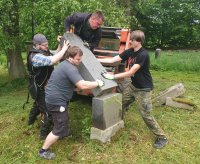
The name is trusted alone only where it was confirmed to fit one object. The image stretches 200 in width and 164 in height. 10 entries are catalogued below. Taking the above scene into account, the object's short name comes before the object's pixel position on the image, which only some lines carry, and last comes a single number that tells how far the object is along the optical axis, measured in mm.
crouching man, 2598
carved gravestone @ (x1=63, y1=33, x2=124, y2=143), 2886
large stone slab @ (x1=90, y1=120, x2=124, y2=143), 2942
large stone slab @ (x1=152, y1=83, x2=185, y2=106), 4207
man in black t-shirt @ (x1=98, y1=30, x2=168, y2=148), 2856
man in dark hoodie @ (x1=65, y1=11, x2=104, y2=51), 3335
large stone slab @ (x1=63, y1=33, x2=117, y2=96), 2904
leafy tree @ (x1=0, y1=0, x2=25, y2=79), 5161
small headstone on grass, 8441
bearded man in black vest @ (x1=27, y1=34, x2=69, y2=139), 2846
